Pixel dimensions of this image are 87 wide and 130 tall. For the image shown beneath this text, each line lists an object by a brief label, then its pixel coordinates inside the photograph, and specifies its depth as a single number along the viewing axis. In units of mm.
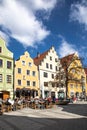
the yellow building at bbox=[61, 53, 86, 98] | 17966
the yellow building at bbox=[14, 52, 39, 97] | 18347
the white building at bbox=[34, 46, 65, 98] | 20882
